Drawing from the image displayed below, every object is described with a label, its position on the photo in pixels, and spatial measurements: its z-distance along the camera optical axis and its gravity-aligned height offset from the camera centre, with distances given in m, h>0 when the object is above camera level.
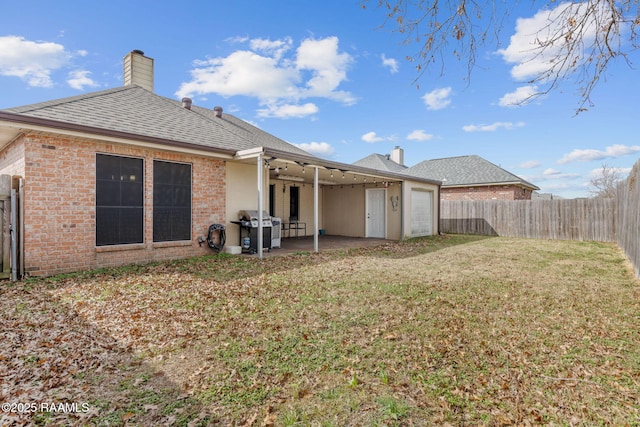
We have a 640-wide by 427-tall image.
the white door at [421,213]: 14.28 +0.18
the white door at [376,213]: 14.14 +0.17
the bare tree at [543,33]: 3.16 +1.94
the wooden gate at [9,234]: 5.69 -0.31
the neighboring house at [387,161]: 24.52 +4.59
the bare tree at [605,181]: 26.96 +3.16
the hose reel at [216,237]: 8.50 -0.54
